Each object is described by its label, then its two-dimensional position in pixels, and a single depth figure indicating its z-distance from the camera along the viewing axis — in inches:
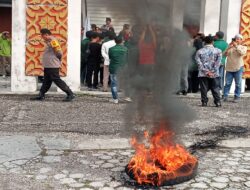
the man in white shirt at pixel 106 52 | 430.0
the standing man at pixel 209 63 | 377.4
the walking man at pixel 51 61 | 379.2
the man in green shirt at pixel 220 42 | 426.9
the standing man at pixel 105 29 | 419.6
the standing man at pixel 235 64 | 403.5
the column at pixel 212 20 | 469.4
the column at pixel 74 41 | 442.5
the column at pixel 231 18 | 459.8
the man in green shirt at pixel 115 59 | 371.9
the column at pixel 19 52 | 436.1
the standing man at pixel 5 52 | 579.8
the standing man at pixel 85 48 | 471.8
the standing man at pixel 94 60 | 459.5
